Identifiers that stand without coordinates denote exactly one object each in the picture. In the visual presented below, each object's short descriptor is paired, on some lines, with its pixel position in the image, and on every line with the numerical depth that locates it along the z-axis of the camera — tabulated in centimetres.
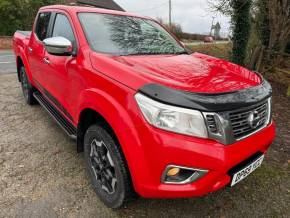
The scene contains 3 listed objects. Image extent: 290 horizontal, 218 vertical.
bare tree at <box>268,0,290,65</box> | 629
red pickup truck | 149
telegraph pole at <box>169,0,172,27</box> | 3237
